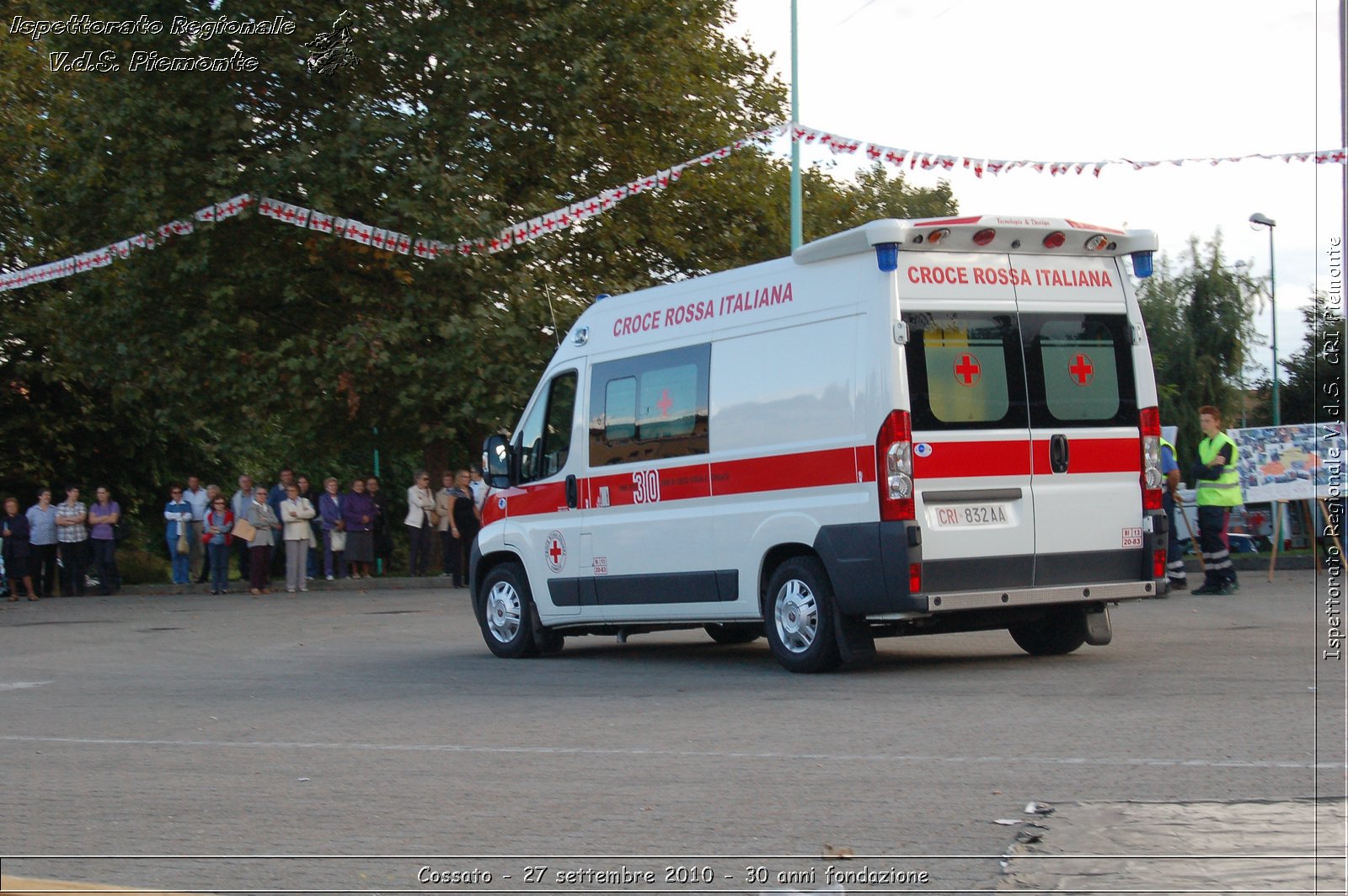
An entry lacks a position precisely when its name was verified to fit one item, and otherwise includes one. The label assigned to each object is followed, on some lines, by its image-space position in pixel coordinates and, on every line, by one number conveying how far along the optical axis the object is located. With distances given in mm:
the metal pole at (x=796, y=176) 24344
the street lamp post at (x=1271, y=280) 24719
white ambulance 10125
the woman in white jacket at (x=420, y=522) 26422
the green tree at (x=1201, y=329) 43688
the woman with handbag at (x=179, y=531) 26922
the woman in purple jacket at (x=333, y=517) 26453
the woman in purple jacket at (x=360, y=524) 26375
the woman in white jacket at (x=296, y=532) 25109
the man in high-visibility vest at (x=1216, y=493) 17234
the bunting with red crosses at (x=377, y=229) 22750
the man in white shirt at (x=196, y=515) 27062
